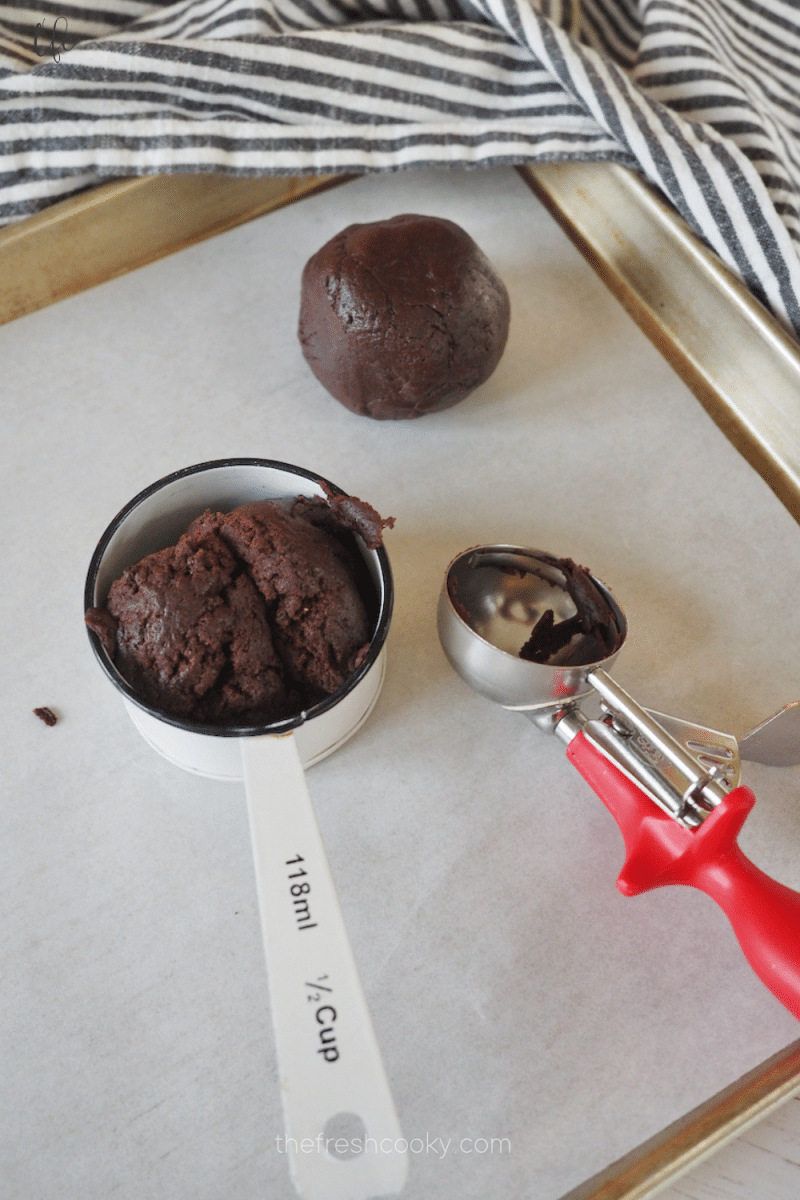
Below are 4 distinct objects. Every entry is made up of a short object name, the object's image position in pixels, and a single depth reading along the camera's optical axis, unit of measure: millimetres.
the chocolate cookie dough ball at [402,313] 386
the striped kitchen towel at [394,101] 420
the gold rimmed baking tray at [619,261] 422
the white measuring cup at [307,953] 278
